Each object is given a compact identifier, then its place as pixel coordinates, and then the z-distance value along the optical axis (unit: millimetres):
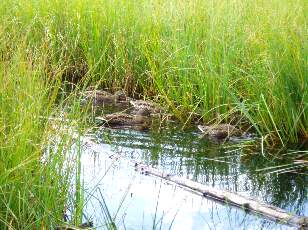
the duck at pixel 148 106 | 8039
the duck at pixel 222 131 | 7020
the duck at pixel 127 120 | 7586
